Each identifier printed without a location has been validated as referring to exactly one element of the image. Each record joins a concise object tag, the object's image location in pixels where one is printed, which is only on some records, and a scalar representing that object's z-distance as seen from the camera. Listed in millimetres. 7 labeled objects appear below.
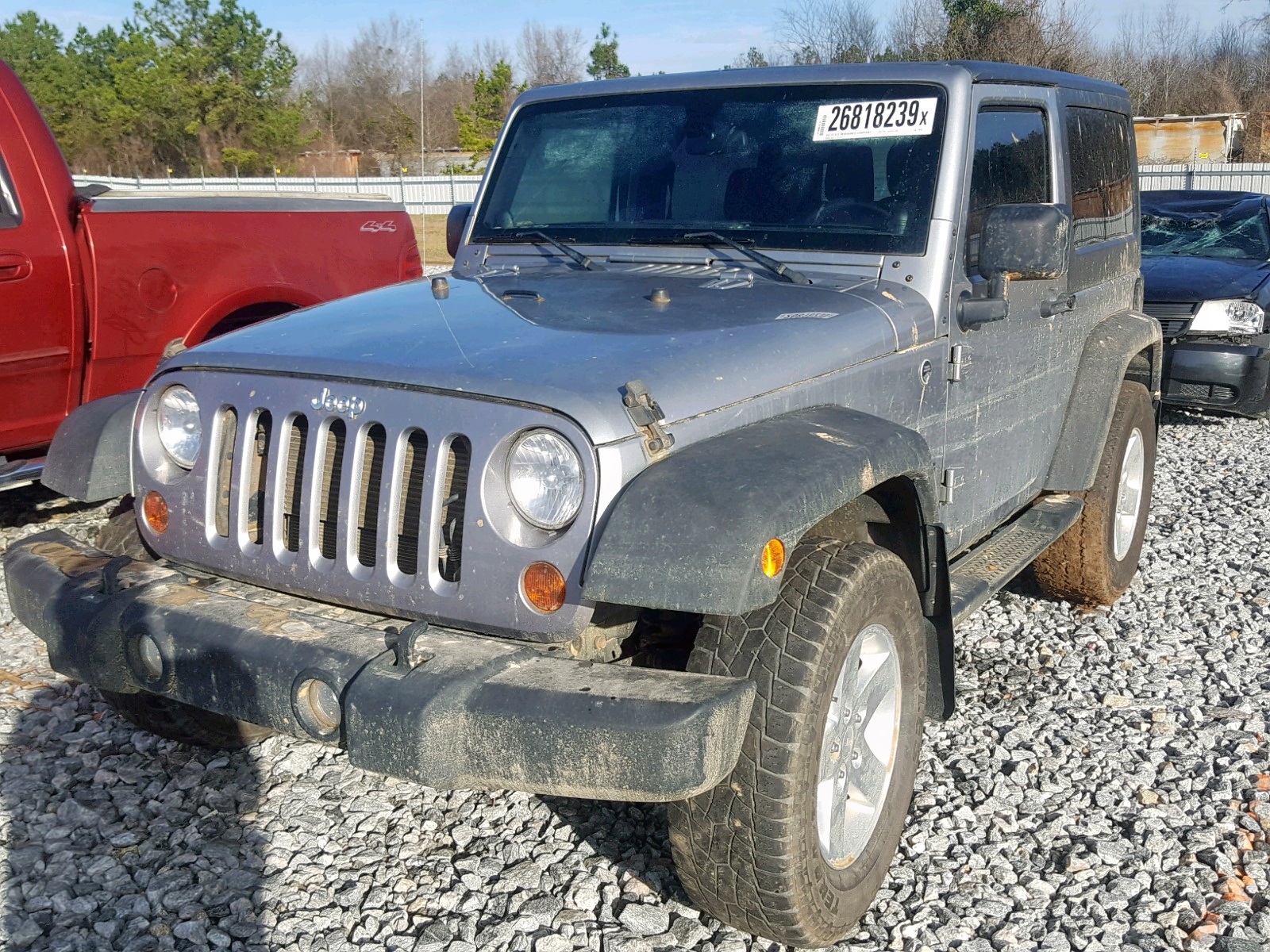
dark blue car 8195
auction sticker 3594
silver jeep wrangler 2348
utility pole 52875
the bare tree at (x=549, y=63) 63031
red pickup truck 5188
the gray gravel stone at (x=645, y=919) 2861
